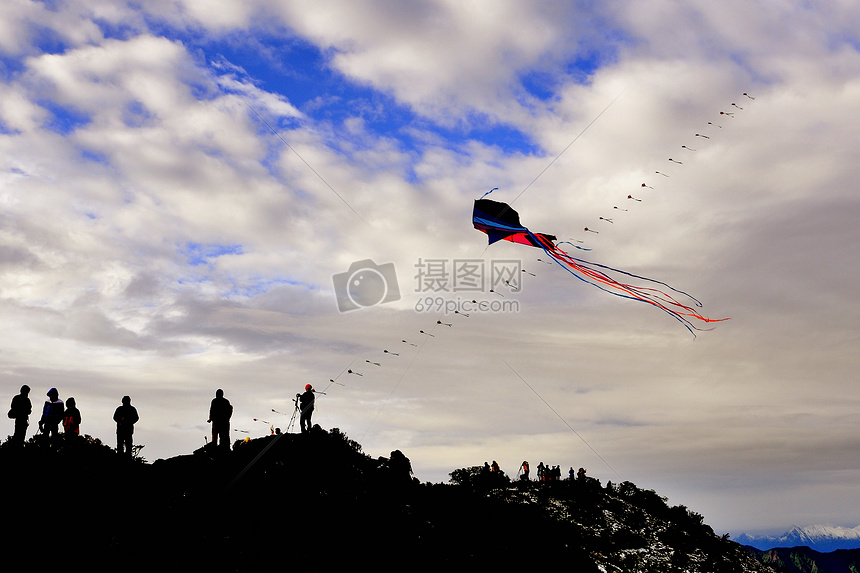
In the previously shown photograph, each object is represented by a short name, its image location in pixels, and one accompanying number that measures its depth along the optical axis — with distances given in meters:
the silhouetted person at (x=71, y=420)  20.42
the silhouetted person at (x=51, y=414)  19.61
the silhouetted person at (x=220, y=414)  20.66
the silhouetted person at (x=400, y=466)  26.95
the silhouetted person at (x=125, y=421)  19.75
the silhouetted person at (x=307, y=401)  24.00
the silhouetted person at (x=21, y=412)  18.80
